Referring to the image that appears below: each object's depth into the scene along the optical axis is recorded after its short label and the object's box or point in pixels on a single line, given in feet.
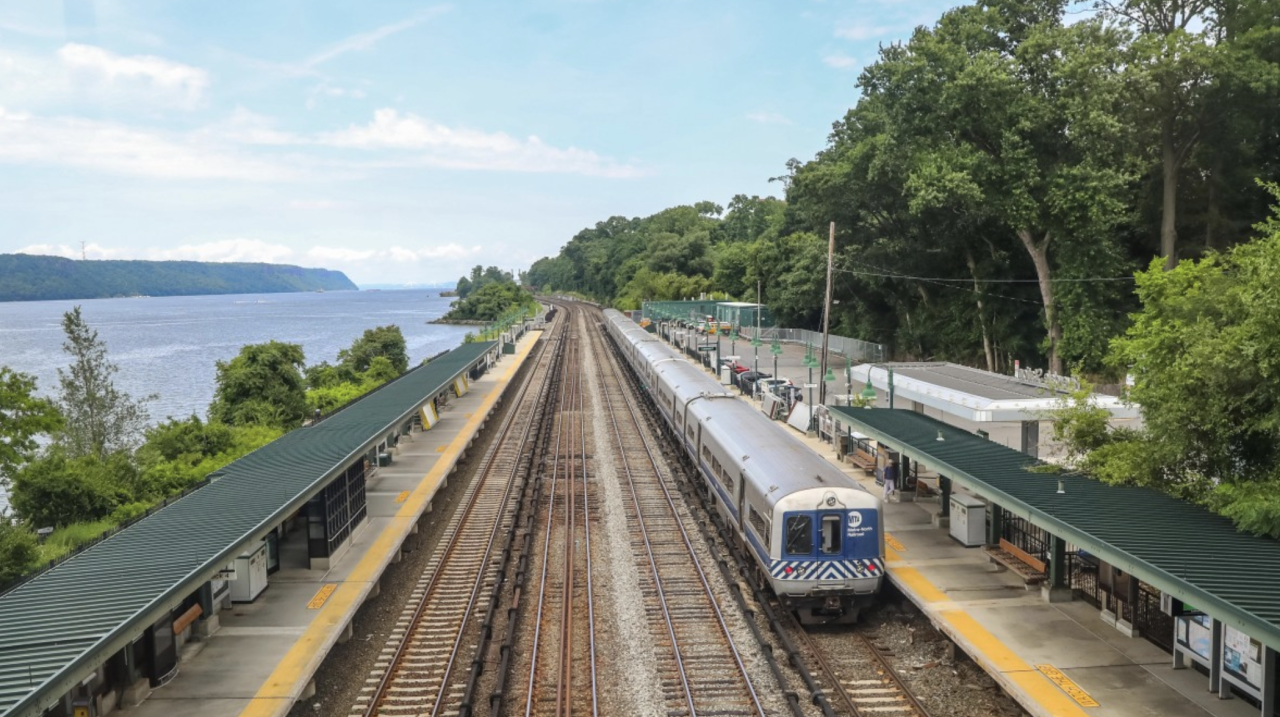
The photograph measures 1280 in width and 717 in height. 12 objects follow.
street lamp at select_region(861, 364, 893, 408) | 93.15
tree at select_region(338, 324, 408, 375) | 223.30
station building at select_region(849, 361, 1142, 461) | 75.82
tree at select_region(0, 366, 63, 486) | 77.56
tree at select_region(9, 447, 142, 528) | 83.30
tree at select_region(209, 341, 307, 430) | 135.95
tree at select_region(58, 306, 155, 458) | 134.10
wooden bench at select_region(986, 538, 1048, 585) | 56.24
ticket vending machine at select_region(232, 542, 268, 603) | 55.31
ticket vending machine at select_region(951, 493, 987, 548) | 65.46
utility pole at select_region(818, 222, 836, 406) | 115.31
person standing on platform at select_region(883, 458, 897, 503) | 81.53
